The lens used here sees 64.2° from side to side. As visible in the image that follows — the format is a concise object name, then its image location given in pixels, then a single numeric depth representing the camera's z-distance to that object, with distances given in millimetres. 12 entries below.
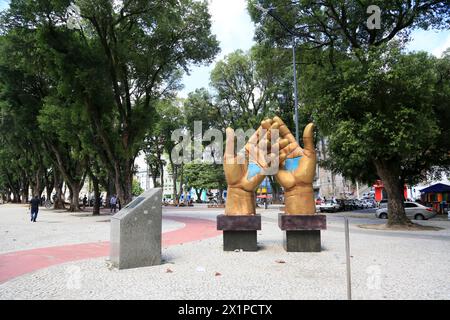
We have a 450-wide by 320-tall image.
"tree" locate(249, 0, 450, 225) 14797
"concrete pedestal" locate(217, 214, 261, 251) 9633
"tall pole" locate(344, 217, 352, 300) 4605
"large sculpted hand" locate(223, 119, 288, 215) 10016
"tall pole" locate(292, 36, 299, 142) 17686
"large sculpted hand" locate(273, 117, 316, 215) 9820
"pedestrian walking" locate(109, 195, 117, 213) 30792
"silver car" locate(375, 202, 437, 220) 23250
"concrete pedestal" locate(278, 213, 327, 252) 9500
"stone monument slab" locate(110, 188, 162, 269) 7406
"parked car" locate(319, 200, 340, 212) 35375
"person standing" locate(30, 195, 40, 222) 20438
